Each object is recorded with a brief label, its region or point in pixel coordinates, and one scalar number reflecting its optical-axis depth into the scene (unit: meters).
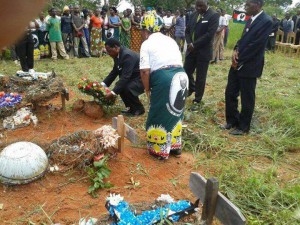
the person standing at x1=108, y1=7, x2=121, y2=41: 11.57
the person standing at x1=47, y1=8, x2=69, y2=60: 10.02
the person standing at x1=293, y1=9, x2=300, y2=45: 14.12
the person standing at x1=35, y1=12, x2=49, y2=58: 10.08
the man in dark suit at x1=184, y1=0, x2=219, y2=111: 5.41
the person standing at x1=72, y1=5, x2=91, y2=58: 10.63
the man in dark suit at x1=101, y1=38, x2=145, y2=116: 5.04
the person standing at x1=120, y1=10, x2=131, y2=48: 11.81
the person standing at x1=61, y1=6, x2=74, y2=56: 10.48
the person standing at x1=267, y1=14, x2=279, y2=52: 12.91
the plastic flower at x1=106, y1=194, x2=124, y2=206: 2.40
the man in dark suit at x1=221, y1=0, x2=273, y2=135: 4.13
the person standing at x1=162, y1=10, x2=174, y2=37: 13.22
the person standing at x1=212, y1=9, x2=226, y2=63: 10.65
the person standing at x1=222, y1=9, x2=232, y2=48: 11.95
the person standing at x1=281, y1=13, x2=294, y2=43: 14.87
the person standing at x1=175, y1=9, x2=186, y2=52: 12.72
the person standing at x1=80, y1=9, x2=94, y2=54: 11.16
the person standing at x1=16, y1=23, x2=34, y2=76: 7.34
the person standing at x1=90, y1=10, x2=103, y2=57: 11.20
